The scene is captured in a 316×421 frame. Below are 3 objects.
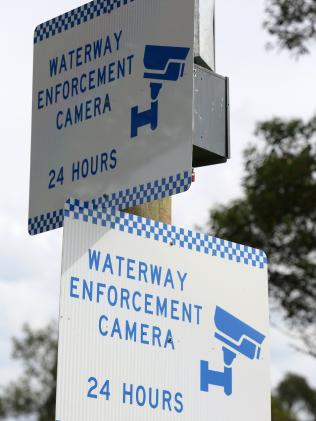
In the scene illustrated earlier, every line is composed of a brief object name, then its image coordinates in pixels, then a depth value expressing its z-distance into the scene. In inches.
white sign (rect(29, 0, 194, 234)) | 157.8
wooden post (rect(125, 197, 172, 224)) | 174.1
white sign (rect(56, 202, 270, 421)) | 147.9
